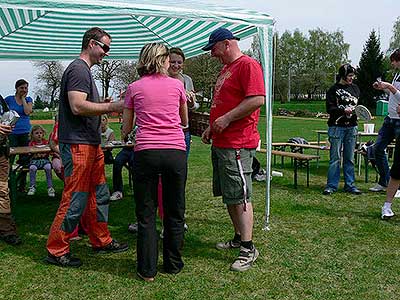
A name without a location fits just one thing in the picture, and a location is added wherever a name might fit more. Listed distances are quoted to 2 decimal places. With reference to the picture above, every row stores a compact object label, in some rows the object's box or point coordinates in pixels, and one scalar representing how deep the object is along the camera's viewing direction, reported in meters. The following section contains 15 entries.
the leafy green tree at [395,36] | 56.97
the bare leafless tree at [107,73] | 28.58
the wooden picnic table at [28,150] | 5.66
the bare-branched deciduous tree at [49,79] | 31.28
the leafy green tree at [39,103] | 44.17
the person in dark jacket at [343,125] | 6.73
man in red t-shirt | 3.71
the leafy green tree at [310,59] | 63.75
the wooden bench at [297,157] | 7.19
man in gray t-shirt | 3.68
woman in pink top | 3.45
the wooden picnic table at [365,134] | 8.87
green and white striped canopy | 3.93
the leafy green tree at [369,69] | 38.59
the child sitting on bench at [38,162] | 6.77
